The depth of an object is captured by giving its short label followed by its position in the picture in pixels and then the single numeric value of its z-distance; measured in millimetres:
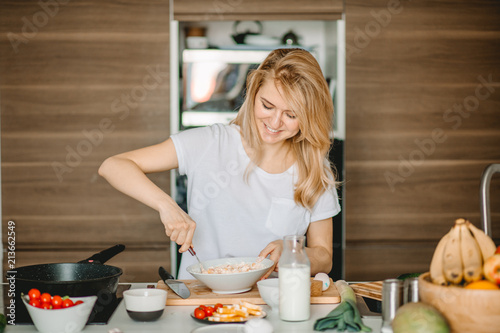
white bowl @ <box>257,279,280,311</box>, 1345
